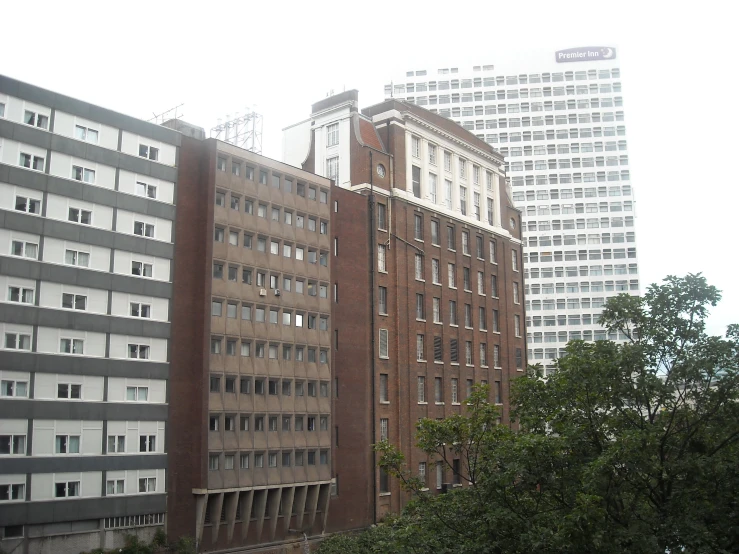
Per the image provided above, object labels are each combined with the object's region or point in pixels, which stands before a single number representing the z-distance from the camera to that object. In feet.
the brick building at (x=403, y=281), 201.26
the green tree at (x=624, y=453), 78.64
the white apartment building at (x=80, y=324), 139.33
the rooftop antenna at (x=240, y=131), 213.87
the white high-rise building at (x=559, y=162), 424.05
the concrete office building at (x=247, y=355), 161.07
